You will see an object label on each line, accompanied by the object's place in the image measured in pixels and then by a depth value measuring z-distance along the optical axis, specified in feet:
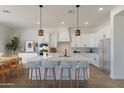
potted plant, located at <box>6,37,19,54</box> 17.69
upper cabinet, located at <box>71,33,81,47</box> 18.14
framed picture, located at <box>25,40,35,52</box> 18.49
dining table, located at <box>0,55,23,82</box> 9.89
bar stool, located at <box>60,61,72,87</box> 8.25
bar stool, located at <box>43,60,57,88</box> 8.39
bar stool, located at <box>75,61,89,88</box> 8.29
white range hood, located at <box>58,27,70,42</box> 17.38
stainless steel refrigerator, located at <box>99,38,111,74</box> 11.71
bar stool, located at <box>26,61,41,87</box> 8.48
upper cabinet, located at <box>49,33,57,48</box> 17.96
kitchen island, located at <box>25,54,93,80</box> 8.53
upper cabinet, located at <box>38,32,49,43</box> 17.67
